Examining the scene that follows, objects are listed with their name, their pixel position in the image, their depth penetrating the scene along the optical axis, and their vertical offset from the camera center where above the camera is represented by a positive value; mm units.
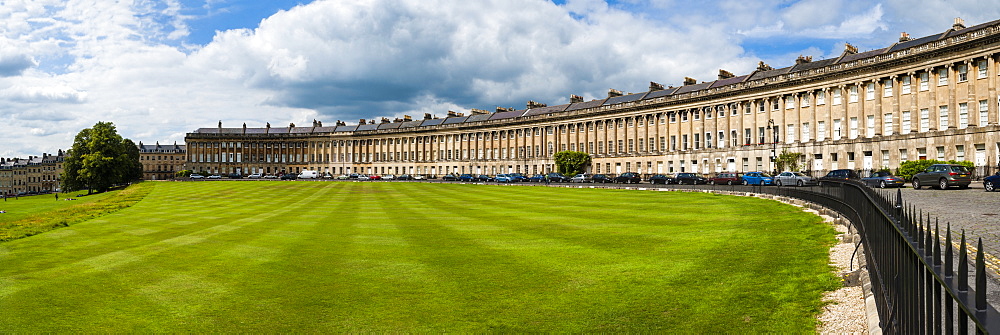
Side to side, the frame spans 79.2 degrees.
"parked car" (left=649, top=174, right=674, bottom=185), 64400 -557
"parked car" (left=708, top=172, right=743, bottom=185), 56200 -516
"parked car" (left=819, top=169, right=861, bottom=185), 48403 -108
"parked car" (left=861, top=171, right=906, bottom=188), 41175 -596
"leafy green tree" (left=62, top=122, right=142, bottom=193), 91875 +2705
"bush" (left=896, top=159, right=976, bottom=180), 47066 +418
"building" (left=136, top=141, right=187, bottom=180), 196000 +5830
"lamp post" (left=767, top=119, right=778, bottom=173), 71312 +4471
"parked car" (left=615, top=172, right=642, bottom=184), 71938 -563
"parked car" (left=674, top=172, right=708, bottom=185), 61050 -535
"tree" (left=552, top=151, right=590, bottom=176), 101688 +2297
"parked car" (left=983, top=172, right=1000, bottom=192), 30956 -590
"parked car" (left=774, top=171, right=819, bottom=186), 46375 -485
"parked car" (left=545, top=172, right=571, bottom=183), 82325 -310
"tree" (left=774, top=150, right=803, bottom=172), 70875 +1532
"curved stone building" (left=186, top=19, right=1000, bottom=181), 57500 +7309
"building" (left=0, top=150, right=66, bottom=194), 193000 +909
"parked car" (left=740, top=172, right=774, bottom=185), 50753 -424
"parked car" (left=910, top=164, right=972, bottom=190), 34344 -239
